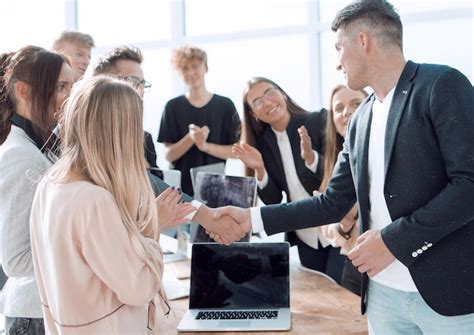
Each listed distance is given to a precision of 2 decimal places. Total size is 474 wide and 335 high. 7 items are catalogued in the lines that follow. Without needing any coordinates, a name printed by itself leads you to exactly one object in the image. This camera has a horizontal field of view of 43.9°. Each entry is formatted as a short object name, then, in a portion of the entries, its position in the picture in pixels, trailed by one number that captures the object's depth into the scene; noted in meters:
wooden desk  1.85
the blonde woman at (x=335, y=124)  2.59
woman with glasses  2.82
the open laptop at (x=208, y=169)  2.91
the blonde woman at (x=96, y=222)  1.34
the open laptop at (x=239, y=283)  1.97
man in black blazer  1.49
